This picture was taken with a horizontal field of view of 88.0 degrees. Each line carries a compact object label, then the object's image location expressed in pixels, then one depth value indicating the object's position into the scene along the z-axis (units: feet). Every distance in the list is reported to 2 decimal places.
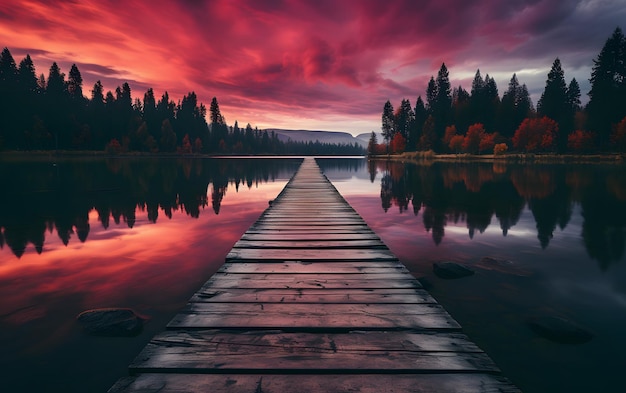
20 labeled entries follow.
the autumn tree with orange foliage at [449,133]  287.48
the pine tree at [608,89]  202.80
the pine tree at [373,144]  441.68
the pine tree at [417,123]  335.75
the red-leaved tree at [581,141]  207.72
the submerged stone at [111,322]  17.38
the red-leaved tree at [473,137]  261.85
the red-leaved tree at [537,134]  226.38
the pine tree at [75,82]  345.51
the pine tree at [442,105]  308.40
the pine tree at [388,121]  389.19
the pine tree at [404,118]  371.76
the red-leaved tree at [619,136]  181.98
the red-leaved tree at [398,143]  349.00
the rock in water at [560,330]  16.62
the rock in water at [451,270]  25.00
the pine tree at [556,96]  238.27
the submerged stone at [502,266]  26.52
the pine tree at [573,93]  259.19
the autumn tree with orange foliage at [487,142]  260.83
